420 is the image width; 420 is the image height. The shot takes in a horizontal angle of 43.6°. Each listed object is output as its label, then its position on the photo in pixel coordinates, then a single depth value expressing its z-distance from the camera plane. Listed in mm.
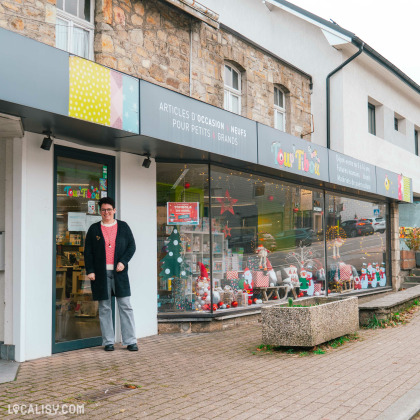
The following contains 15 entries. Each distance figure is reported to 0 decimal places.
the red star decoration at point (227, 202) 9106
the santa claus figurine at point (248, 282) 9727
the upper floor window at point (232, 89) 10862
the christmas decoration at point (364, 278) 13664
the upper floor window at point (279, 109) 12414
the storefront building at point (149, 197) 5913
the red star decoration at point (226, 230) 9227
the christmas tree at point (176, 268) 8336
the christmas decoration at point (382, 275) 14550
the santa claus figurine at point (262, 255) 10180
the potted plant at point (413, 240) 17438
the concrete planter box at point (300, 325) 6473
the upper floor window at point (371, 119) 16141
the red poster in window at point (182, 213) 8438
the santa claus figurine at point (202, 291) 8602
